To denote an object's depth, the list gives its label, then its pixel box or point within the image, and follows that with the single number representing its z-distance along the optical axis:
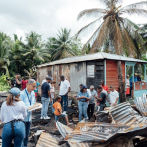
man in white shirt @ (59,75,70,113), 8.12
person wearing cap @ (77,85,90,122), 6.16
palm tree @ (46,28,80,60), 25.00
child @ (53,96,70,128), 5.75
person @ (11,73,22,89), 8.59
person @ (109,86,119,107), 7.00
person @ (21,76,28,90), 8.64
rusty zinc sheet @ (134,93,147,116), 5.60
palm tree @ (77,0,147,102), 14.27
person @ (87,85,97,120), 6.75
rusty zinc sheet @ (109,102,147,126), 4.69
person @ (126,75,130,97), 10.31
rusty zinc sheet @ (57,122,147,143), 3.17
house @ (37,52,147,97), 9.12
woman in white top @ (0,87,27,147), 3.03
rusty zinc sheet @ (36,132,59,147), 3.97
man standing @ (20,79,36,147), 3.78
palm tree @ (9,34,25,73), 24.14
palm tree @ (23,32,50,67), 23.76
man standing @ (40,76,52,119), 6.85
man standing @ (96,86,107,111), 6.29
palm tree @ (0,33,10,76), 22.84
